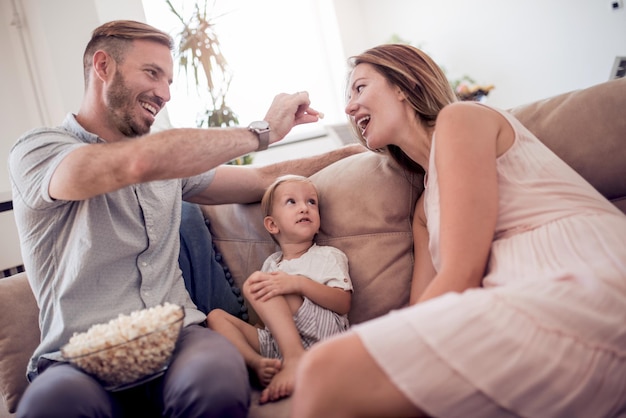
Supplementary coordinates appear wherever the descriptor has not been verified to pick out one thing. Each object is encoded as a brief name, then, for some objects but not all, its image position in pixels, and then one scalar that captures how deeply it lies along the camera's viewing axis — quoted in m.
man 1.16
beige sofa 1.38
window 4.29
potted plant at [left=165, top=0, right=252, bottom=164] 3.65
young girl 1.46
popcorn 1.09
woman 0.78
